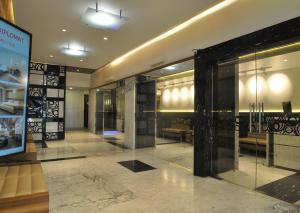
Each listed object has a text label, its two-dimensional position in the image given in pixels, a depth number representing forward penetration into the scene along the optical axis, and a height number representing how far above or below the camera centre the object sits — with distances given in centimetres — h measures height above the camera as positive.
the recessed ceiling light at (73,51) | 720 +199
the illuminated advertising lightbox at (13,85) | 221 +27
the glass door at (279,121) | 400 -16
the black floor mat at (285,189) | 379 -145
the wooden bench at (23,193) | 173 -70
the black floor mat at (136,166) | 550 -146
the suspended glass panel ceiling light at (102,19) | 437 +193
